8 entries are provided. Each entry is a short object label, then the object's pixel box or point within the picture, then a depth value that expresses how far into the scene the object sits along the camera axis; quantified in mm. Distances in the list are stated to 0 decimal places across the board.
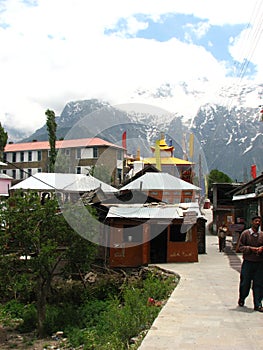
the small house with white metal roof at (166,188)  25547
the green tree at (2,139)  49775
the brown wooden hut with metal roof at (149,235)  19234
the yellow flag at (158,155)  20362
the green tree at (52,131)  45469
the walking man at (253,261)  8172
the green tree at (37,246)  13586
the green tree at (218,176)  62850
